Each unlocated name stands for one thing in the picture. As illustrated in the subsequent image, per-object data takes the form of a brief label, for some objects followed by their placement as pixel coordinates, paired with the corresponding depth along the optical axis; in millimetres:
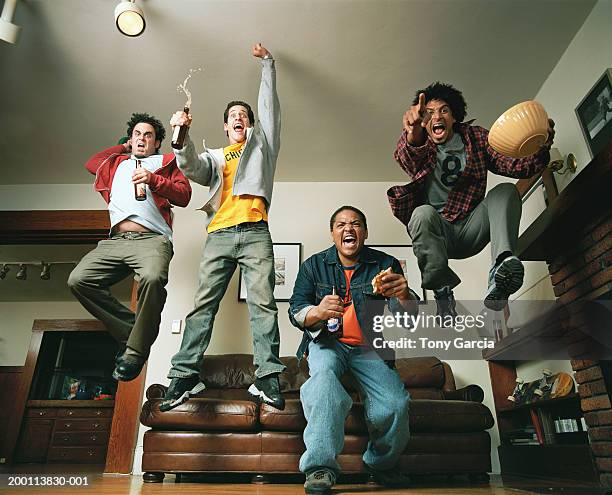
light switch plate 3867
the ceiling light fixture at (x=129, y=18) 2615
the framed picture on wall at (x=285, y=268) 4023
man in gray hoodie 2303
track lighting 5777
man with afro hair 2080
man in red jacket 2436
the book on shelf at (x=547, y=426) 2771
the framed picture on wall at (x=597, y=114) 2459
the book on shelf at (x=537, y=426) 2844
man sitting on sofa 1828
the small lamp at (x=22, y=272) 5754
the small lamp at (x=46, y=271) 5748
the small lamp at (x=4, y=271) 5848
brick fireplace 2078
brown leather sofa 2592
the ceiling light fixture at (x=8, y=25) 2605
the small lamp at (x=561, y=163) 2883
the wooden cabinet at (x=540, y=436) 2469
